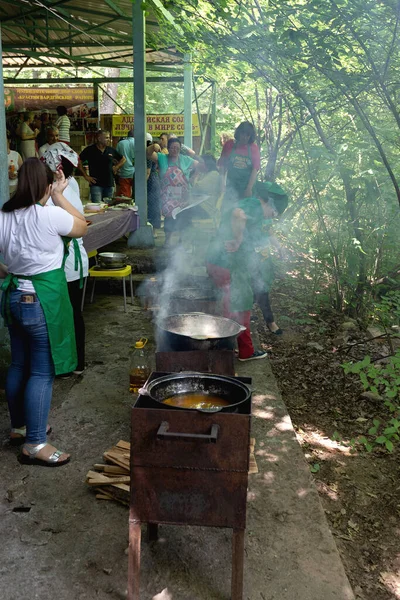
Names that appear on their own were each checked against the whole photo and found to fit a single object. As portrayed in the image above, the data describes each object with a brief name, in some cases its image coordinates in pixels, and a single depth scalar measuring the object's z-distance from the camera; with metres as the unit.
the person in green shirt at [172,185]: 9.98
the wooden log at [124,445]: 3.95
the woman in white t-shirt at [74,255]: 4.64
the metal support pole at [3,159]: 5.72
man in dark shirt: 11.92
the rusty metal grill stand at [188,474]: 2.60
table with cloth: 7.00
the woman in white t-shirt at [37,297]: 3.64
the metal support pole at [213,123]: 18.70
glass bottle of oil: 5.17
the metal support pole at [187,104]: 15.21
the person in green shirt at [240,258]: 5.86
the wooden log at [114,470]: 3.68
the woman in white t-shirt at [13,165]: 9.30
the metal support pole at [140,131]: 9.87
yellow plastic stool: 7.51
